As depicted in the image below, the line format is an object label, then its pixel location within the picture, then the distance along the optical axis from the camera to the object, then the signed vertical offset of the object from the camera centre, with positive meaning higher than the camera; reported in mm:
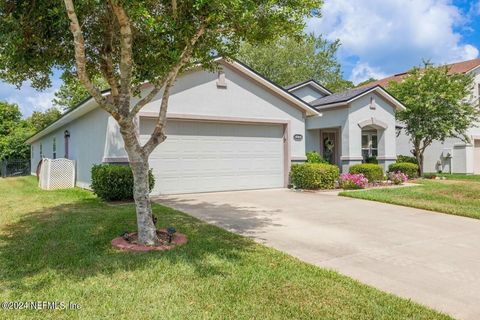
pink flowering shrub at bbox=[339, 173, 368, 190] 13977 -857
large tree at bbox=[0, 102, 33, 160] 30156 +2968
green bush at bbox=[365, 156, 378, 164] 18375 +4
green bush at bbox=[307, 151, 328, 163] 16770 +174
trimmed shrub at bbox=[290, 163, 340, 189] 13539 -583
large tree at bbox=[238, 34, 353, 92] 34594 +10025
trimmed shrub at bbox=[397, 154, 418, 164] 20927 +38
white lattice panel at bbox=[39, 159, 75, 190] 14805 -453
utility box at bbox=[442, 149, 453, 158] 22667 +400
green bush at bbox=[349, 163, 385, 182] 15383 -476
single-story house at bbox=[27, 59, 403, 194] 12172 +1159
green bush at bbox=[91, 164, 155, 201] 10156 -560
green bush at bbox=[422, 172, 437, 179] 18462 -880
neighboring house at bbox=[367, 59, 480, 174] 22109 +536
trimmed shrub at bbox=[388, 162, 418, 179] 17422 -411
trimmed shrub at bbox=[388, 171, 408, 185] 15492 -797
